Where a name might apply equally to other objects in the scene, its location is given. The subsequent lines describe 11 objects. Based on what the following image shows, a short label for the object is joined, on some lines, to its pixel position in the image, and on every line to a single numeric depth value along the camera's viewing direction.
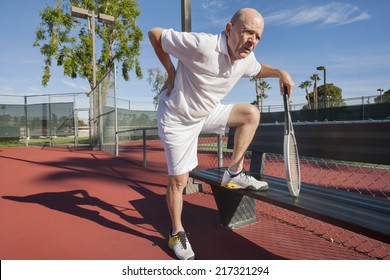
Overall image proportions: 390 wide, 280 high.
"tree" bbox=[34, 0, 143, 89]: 20.17
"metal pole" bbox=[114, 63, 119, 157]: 9.02
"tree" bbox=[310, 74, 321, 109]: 55.38
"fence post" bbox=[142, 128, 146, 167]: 6.70
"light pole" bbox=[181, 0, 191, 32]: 3.88
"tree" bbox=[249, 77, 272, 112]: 57.59
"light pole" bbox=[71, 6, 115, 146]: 13.41
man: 2.04
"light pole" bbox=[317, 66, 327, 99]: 33.41
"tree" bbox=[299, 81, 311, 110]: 58.28
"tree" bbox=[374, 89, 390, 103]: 17.16
